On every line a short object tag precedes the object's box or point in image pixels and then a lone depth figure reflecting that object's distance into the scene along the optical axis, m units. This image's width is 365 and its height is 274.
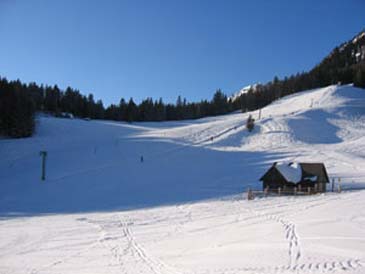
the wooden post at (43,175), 43.17
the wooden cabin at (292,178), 39.28
